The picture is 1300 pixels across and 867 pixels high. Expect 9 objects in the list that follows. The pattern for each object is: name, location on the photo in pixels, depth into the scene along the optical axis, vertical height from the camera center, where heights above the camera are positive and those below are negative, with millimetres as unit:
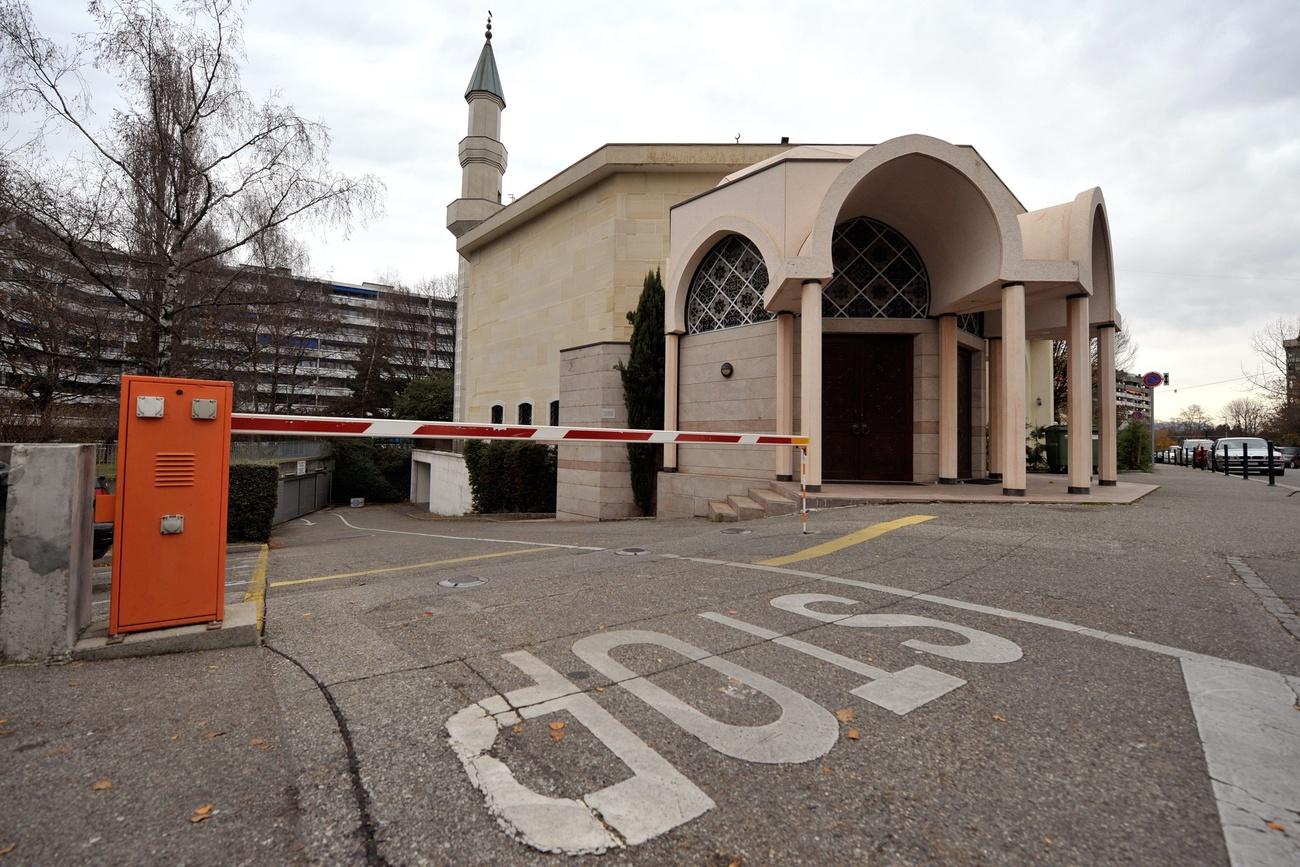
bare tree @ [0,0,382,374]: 11703 +5482
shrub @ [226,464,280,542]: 12078 -1215
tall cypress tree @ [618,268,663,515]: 15250 +1618
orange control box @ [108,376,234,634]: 3213 -327
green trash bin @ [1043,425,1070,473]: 19047 +395
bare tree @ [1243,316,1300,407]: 32716 +4121
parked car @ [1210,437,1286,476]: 23094 +296
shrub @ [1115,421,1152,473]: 23656 +499
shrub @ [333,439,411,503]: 34219 -1575
